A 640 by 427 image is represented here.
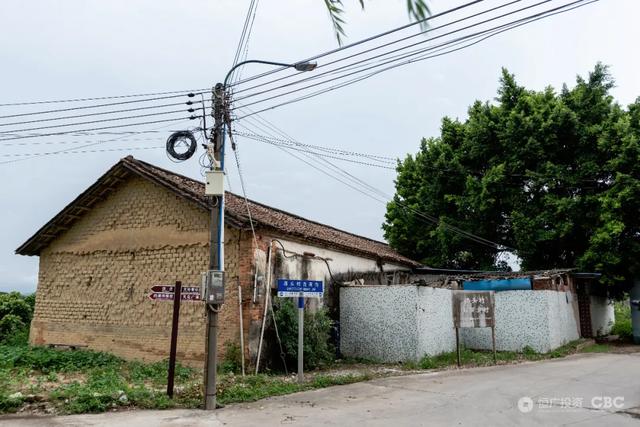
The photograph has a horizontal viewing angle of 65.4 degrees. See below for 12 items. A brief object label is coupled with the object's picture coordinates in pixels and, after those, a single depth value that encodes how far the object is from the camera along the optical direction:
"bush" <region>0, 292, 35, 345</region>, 17.45
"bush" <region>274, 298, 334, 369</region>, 12.33
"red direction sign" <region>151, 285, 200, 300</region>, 9.12
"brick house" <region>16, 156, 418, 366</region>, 12.39
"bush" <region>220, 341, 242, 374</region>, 11.52
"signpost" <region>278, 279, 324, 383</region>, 10.72
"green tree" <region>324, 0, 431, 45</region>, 2.52
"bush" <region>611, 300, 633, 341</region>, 21.25
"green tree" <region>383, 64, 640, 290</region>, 18.19
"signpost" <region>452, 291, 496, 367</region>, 13.99
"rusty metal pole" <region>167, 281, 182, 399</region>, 8.75
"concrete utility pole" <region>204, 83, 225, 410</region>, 8.34
